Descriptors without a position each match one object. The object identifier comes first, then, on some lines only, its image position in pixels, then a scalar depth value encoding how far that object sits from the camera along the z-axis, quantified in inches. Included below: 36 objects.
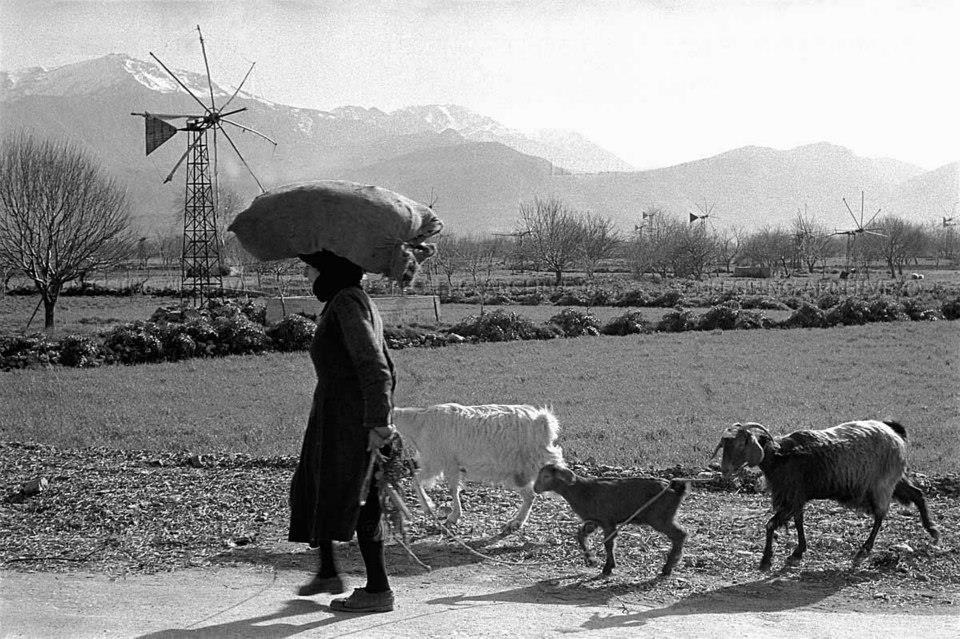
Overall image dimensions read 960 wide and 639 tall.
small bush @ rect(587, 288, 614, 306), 1620.3
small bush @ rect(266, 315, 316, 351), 911.0
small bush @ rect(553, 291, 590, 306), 1646.2
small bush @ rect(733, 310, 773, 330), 1164.5
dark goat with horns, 253.9
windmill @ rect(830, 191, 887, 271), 3165.4
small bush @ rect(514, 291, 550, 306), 1668.7
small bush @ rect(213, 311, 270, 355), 893.2
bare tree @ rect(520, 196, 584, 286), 2527.1
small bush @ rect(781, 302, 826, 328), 1184.1
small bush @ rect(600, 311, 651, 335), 1109.1
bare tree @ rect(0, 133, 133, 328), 1309.1
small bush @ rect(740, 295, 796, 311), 1450.5
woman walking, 208.2
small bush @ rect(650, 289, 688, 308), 1579.7
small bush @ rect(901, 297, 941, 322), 1244.5
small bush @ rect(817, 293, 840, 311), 1392.7
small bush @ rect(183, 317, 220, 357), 880.9
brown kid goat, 248.8
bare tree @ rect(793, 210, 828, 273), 3401.6
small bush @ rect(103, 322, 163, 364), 844.6
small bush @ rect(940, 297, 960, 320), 1270.9
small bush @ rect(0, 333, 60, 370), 793.6
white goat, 295.1
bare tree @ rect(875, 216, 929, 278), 3218.5
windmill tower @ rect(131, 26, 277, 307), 1396.4
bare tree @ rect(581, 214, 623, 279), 2871.6
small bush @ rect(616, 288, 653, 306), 1606.8
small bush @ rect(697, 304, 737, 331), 1163.3
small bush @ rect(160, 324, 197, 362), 865.5
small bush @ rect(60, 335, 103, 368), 816.3
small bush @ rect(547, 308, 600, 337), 1093.1
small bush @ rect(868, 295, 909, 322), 1228.5
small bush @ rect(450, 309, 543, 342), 1016.2
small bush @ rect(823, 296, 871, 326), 1205.1
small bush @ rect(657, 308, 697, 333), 1146.7
